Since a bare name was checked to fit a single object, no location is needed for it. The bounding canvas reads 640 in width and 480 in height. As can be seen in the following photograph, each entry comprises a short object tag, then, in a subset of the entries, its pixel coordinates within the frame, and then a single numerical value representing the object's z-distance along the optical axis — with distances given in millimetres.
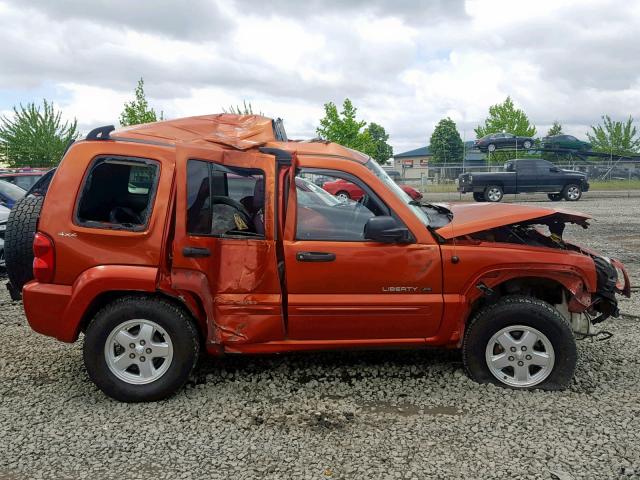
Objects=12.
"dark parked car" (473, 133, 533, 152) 34969
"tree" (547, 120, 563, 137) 64500
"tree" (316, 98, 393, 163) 28625
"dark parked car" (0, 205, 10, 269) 7906
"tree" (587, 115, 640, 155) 49094
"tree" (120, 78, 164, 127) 30875
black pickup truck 22781
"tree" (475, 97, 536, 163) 46250
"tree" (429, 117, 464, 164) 82875
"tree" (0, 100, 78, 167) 36688
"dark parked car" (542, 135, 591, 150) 39594
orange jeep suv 3805
